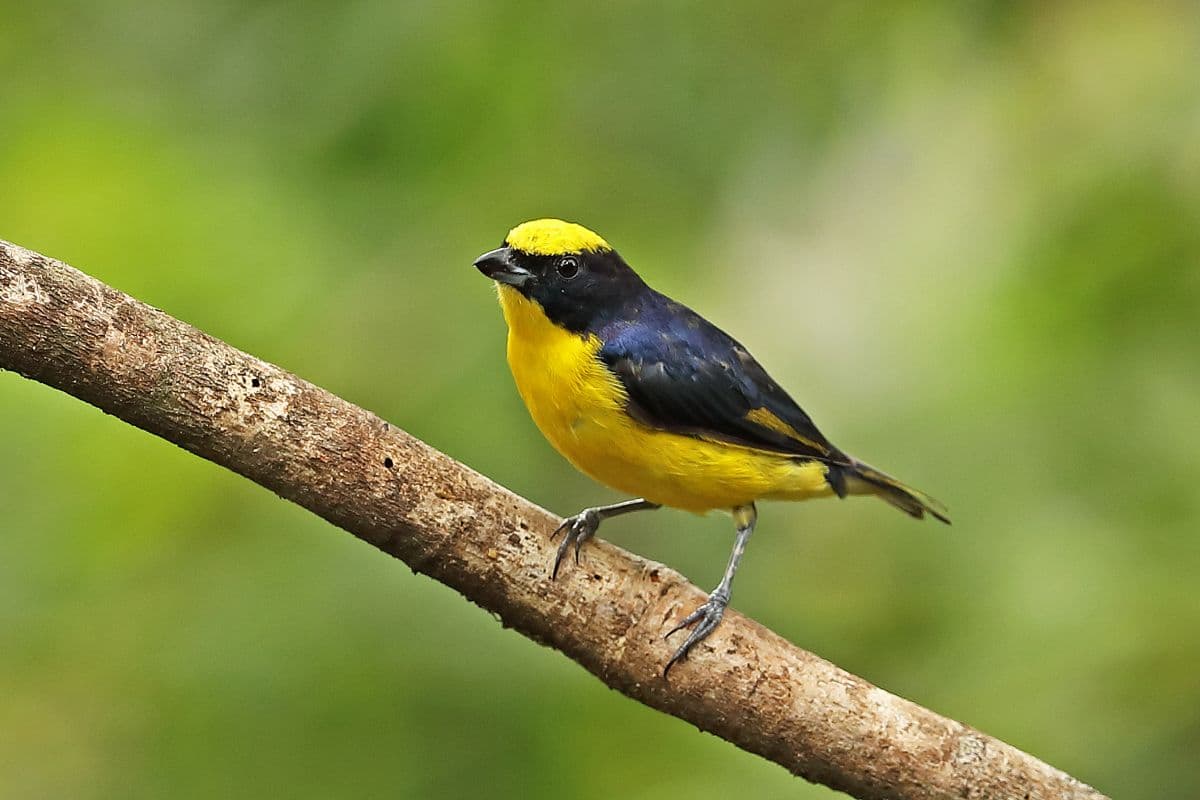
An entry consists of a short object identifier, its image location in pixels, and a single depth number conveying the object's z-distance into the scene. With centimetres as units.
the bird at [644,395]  737
